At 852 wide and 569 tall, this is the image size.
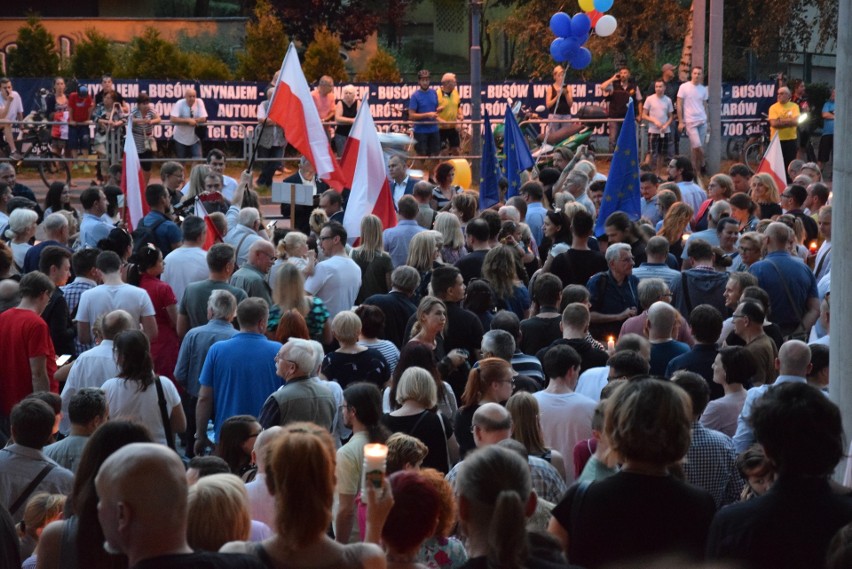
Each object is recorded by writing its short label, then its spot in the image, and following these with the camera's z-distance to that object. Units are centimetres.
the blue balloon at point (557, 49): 2250
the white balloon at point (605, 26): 2398
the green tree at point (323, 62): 2783
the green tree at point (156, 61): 2738
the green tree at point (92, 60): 2759
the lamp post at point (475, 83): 2211
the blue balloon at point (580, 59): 2277
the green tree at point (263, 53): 2859
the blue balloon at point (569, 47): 2245
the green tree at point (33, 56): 2806
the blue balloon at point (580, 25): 2239
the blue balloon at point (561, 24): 2231
